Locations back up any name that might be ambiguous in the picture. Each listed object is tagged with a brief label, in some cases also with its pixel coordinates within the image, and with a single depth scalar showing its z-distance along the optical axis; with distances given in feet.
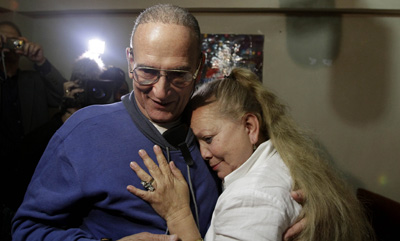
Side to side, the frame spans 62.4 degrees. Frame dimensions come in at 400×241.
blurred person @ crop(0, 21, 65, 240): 7.59
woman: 3.28
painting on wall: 9.50
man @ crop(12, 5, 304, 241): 3.53
